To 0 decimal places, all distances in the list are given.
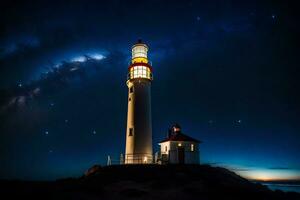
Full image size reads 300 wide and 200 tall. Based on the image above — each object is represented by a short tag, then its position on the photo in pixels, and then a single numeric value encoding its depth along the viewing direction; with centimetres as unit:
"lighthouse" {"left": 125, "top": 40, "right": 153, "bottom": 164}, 3098
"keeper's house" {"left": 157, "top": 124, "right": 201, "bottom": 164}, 2983
